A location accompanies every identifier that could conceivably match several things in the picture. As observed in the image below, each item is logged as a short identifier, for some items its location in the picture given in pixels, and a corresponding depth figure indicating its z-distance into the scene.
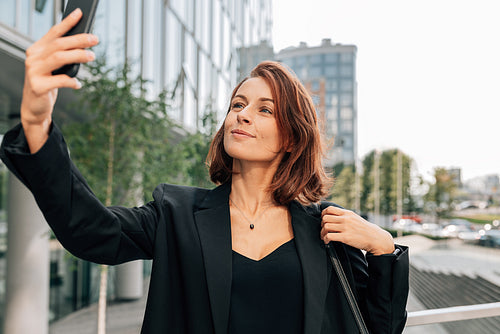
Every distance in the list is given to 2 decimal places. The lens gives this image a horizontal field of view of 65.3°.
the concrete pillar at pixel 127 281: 10.54
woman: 1.22
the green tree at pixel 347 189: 54.72
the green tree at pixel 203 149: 8.19
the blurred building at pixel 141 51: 5.07
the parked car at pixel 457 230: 33.94
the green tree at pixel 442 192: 42.56
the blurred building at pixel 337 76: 81.44
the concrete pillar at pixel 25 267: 6.53
